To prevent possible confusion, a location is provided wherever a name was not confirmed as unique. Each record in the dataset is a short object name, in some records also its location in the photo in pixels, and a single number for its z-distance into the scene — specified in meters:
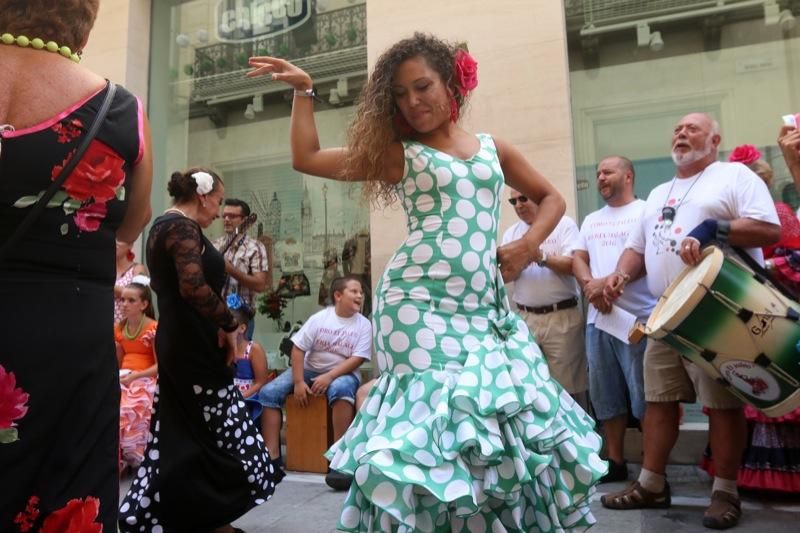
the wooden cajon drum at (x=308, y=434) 4.80
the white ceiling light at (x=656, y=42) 5.72
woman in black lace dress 3.08
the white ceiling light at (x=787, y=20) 5.45
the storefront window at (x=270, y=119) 6.70
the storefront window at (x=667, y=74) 5.43
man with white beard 3.18
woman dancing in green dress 1.75
